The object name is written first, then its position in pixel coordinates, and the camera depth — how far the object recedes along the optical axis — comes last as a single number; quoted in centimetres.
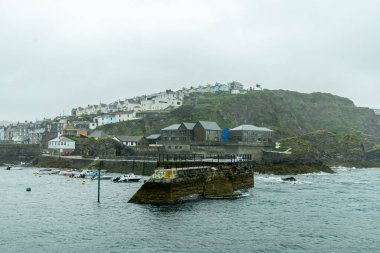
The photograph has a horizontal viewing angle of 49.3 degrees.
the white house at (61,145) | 14844
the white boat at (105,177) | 9439
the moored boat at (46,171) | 11142
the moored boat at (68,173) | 10370
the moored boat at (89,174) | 9944
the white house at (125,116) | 19425
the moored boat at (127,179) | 8819
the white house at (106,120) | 19650
